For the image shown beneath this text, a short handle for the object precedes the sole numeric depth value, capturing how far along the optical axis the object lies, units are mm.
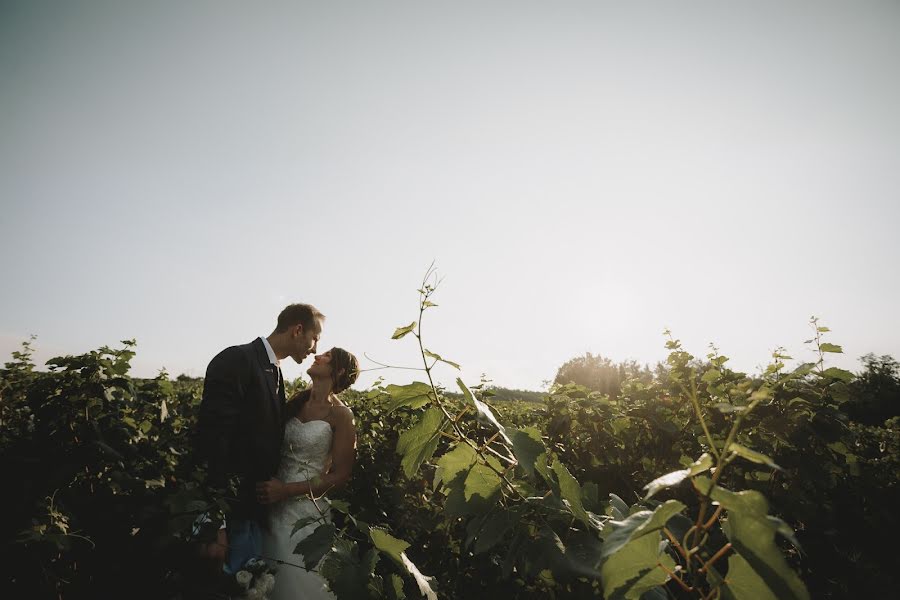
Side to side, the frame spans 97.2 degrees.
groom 3094
